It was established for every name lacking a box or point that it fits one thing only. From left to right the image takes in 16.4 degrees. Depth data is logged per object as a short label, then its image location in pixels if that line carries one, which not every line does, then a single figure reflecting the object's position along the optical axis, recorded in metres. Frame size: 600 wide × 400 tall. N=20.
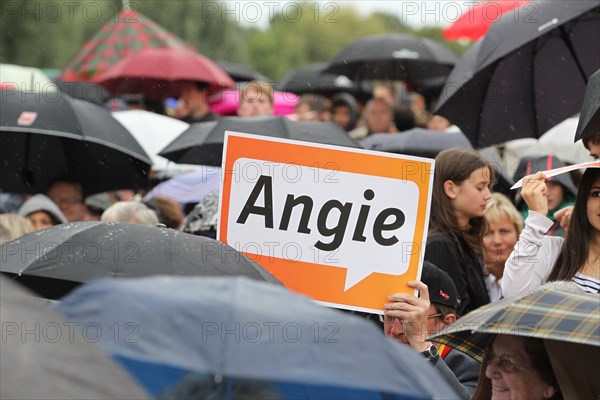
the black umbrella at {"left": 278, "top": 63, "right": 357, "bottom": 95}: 28.93
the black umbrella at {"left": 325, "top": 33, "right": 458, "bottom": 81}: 23.82
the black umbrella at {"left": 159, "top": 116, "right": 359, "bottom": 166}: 14.31
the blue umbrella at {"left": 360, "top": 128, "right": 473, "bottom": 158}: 15.19
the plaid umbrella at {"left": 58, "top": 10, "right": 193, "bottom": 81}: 24.47
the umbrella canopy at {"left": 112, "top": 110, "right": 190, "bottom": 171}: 18.47
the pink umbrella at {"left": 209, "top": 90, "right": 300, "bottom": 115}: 27.84
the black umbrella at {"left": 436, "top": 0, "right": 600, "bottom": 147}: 12.34
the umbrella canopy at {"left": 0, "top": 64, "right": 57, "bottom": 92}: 21.51
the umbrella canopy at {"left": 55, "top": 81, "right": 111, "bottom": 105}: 22.22
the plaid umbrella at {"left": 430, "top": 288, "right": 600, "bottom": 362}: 5.94
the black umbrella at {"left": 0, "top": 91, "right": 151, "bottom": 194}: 12.74
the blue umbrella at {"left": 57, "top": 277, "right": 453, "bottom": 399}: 4.89
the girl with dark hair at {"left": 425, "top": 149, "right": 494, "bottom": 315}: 10.79
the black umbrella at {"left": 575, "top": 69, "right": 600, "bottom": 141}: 9.38
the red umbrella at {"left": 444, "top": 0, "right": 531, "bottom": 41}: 20.34
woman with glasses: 6.55
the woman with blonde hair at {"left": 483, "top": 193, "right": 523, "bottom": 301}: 11.72
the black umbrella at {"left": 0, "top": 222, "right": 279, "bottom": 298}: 7.49
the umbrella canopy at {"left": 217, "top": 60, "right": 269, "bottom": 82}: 32.94
